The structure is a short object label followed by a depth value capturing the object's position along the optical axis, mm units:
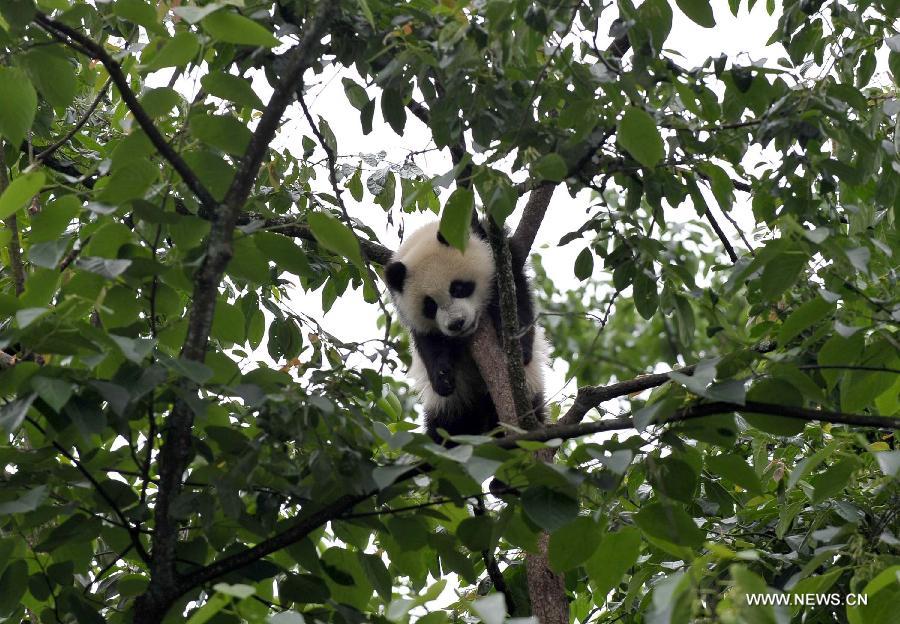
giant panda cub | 11750
